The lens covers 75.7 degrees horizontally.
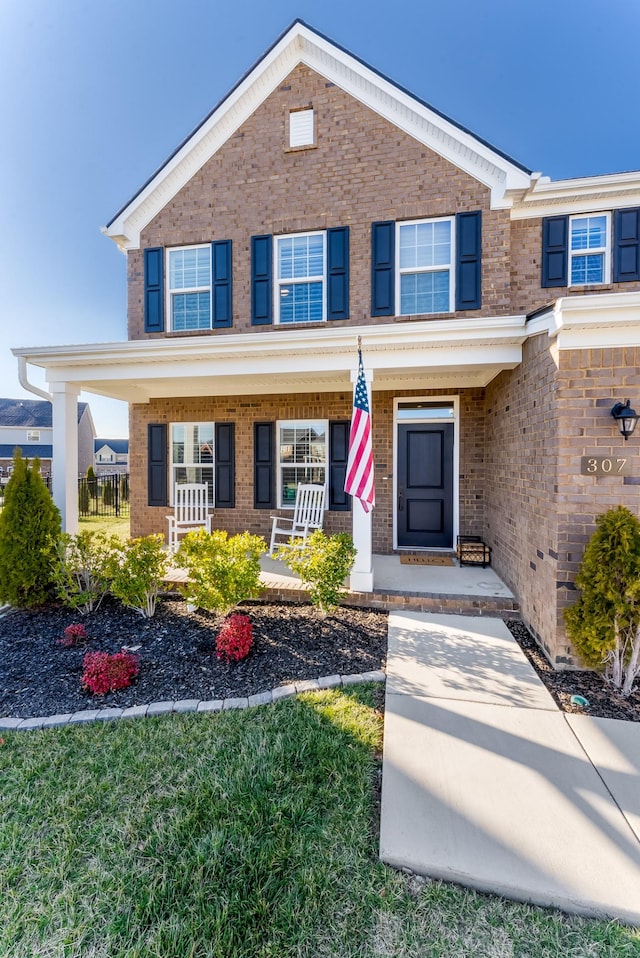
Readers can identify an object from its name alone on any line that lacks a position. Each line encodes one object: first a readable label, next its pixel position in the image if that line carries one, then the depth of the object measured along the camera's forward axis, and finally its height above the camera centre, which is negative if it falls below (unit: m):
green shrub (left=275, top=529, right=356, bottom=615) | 4.53 -1.05
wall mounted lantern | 3.45 +0.46
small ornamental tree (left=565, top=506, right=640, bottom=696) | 3.30 -1.06
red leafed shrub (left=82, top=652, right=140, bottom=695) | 3.31 -1.65
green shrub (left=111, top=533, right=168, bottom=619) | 4.65 -1.18
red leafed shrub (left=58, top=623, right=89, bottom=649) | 4.14 -1.67
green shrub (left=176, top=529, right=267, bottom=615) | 4.25 -1.03
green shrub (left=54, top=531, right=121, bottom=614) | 4.91 -1.21
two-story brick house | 5.12 +2.58
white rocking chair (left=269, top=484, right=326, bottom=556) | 6.98 -0.68
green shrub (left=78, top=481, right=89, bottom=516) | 12.23 -0.88
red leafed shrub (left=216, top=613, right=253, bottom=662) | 3.73 -1.56
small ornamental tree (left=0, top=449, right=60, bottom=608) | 4.97 -0.84
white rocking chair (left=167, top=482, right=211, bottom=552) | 7.46 -0.64
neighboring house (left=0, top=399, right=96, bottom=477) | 33.00 +3.37
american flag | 4.58 +0.15
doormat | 6.46 -1.42
